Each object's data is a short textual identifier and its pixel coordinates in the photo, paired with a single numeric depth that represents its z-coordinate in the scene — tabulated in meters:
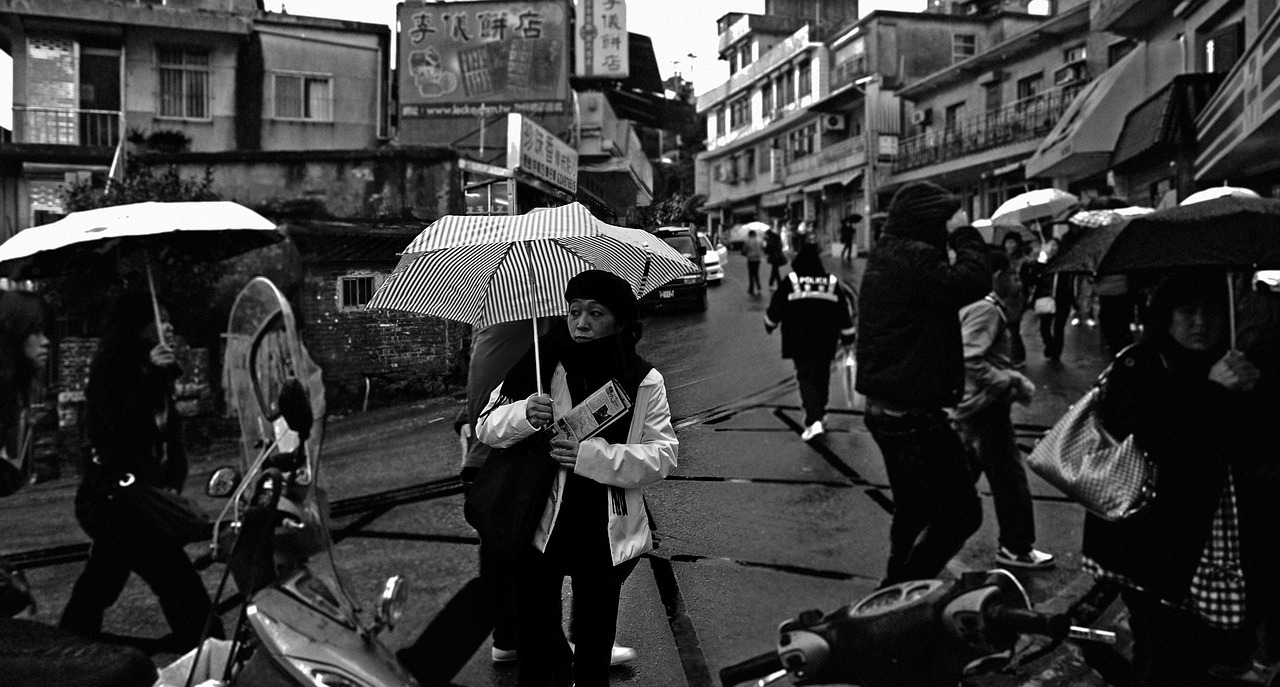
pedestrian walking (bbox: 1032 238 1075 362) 11.09
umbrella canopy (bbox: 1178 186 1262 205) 6.18
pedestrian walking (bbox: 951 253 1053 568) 4.88
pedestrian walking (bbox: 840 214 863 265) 27.22
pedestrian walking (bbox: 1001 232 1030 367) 9.45
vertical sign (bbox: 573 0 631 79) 19.11
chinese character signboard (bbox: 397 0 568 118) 18.50
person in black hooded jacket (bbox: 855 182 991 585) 3.93
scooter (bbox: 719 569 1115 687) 2.80
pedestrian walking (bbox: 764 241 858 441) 7.62
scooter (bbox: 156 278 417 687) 2.87
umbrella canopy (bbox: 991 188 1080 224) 11.97
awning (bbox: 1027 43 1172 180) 17.08
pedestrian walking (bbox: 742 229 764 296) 21.44
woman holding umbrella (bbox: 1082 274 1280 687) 3.31
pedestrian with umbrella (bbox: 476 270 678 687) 3.00
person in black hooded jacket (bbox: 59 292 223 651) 4.01
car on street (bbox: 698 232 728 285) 18.82
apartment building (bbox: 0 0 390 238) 19.11
